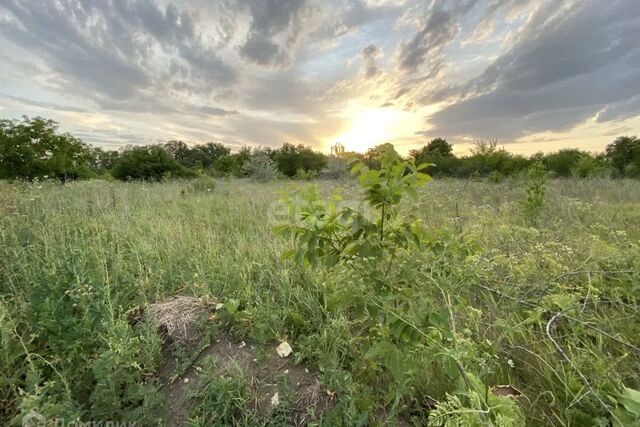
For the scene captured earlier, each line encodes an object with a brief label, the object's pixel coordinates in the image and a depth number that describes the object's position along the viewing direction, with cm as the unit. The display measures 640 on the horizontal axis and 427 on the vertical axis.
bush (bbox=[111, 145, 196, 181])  2652
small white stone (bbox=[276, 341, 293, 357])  178
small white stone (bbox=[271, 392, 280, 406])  148
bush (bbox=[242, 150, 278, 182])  1739
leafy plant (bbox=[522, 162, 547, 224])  430
